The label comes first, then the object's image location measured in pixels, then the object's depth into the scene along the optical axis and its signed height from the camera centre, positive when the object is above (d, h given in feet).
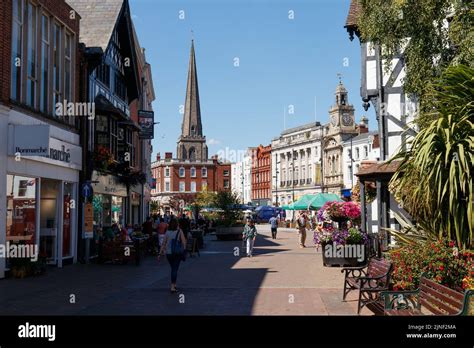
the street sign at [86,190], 64.13 +2.95
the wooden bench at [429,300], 21.88 -3.63
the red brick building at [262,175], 351.05 +24.59
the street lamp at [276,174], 328.08 +23.19
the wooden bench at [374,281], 31.35 -3.93
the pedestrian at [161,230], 78.57 -1.80
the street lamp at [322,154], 282.36 +29.17
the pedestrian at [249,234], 75.10 -2.36
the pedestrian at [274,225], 120.88 -1.99
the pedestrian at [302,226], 93.48 -1.77
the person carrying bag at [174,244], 43.75 -2.05
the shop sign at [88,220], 64.85 -0.31
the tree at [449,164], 34.55 +2.95
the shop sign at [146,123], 103.96 +16.74
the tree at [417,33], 45.78 +14.50
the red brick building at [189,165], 374.63 +32.53
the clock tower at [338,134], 262.88 +36.36
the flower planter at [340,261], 60.70 -4.81
